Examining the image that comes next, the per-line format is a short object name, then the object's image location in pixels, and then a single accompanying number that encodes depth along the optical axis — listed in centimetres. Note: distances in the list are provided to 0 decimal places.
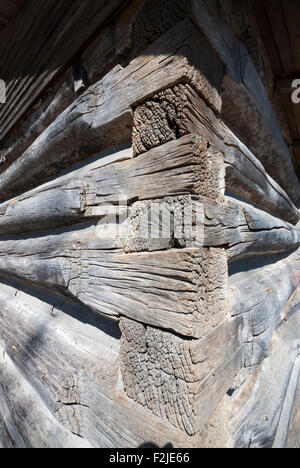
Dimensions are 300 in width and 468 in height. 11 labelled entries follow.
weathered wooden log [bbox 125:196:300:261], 73
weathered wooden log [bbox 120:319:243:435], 69
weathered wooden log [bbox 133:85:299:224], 75
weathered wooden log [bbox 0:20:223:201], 76
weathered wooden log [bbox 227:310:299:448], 89
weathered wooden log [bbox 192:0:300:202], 87
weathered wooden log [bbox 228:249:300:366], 101
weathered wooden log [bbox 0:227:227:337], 71
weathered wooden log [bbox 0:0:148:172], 96
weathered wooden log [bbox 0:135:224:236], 74
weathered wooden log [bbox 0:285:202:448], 80
